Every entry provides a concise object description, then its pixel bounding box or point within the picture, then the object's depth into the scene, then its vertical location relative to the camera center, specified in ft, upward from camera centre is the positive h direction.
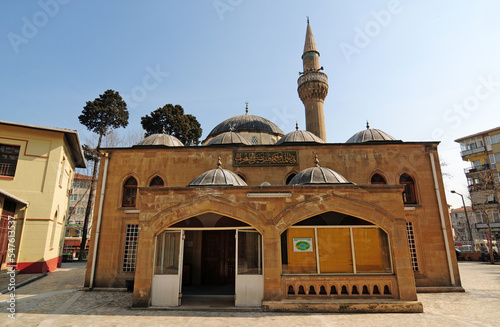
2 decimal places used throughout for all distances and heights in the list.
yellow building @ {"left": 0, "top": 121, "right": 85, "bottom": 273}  50.57 +11.07
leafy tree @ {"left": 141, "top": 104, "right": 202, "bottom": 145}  105.19 +42.69
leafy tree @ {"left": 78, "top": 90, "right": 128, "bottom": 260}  89.51 +39.32
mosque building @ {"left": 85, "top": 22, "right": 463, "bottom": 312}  29.22 +1.59
